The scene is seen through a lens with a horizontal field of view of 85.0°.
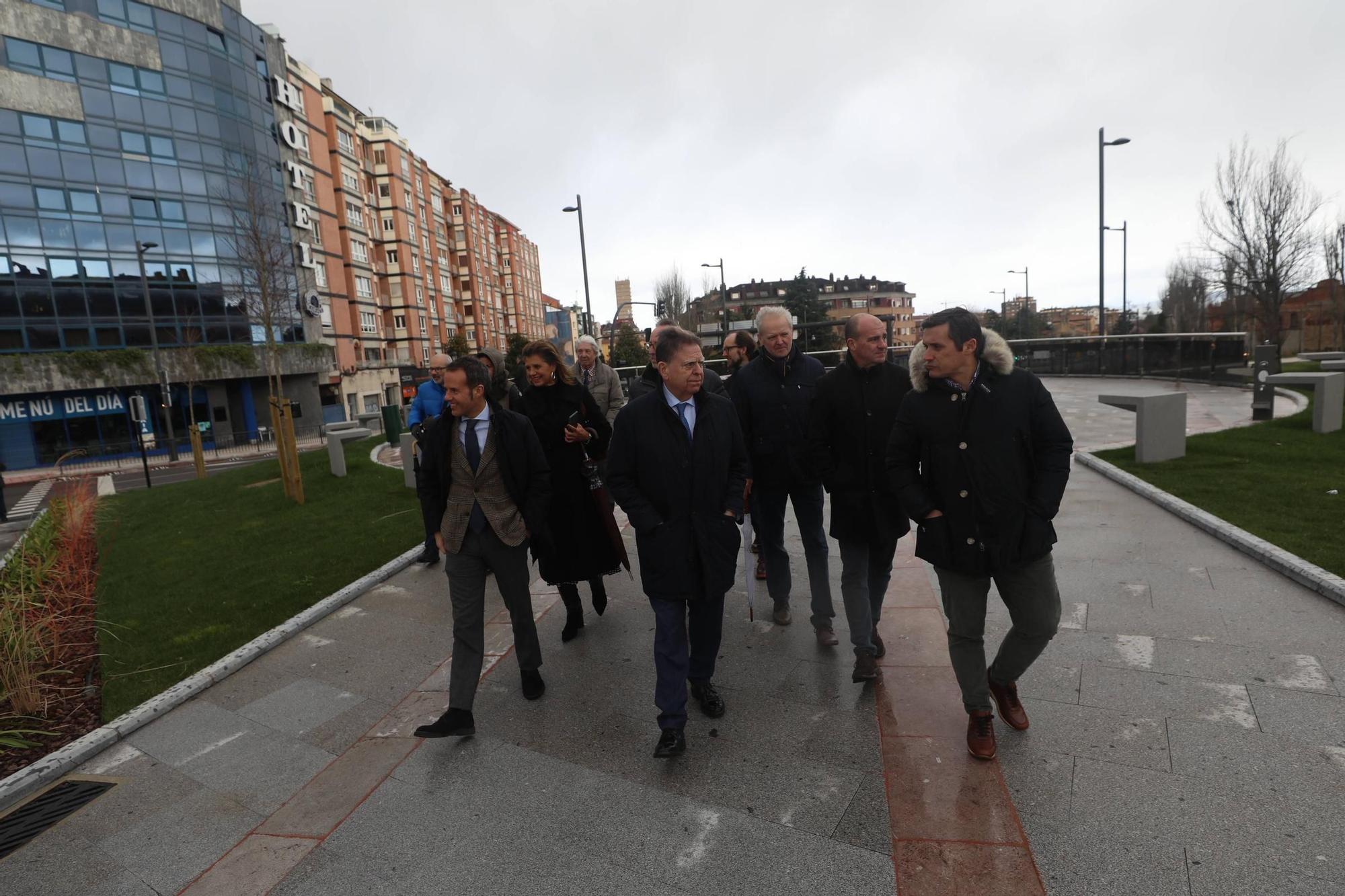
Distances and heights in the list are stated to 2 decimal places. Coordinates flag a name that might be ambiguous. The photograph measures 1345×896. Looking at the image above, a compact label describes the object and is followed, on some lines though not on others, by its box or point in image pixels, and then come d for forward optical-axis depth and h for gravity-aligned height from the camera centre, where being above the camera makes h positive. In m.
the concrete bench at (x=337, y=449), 13.32 -1.05
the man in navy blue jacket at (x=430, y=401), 6.73 -0.16
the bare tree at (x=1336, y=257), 27.72 +2.27
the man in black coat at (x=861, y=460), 3.85 -0.57
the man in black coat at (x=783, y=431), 4.33 -0.43
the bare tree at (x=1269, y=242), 22.00 +2.40
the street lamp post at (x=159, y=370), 30.52 +1.55
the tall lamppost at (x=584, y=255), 26.02 +4.27
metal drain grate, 3.22 -1.83
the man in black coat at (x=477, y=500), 3.82 -0.65
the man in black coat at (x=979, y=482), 3.05 -0.59
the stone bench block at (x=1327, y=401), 10.50 -1.20
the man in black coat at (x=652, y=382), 5.25 -0.12
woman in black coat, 4.69 -0.59
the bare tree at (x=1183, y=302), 51.00 +1.93
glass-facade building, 32.88 +10.51
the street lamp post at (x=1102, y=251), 21.75 +2.52
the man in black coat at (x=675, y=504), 3.40 -0.65
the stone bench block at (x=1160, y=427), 9.12 -1.22
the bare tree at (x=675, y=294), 70.88 +7.12
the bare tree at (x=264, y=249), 19.02 +5.24
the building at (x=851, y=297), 95.81 +7.83
